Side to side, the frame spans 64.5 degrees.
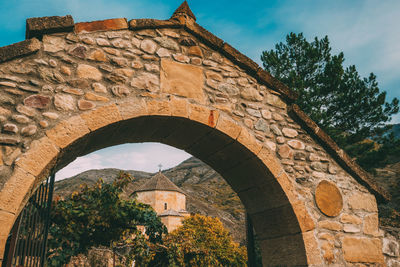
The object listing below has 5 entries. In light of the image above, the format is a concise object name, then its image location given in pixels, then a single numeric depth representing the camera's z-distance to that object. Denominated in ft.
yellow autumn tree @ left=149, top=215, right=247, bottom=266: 63.57
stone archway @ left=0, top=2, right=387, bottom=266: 8.39
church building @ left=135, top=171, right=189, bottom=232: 106.11
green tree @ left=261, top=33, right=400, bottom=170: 32.63
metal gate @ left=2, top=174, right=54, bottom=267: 7.88
